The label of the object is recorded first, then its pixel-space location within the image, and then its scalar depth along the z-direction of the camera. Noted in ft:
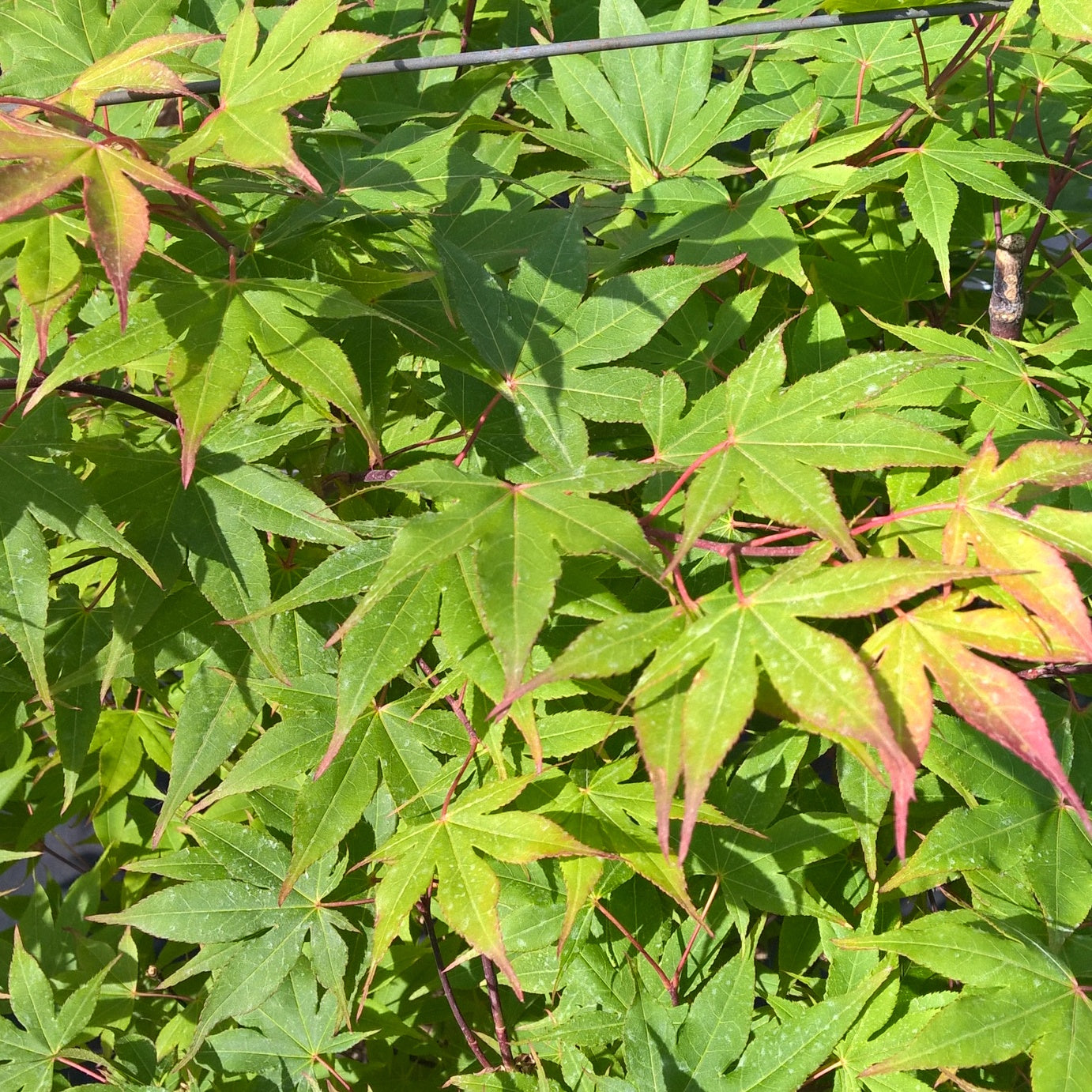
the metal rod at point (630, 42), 1.79
